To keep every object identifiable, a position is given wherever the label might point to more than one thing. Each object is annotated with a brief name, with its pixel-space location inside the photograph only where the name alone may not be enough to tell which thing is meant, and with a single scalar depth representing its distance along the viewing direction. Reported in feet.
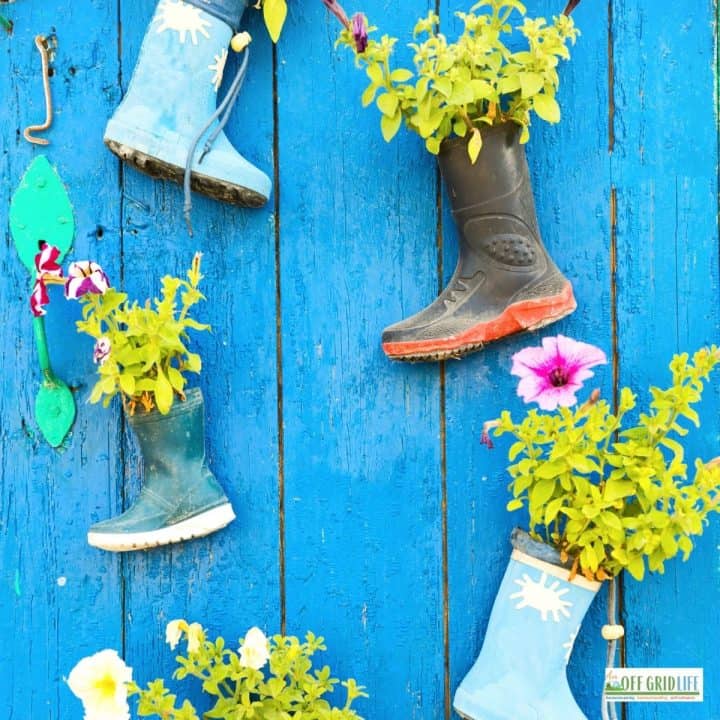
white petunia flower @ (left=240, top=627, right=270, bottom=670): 6.30
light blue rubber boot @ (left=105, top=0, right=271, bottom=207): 6.44
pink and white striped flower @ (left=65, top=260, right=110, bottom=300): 6.27
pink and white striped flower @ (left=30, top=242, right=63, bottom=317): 6.38
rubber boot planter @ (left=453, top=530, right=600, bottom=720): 6.34
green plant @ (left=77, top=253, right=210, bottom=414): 6.31
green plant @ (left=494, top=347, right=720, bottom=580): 6.18
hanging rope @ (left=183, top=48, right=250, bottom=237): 6.44
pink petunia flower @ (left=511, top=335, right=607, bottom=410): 6.16
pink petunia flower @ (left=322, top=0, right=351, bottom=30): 6.34
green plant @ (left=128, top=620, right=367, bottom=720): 6.25
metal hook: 6.64
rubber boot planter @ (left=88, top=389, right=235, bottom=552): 6.42
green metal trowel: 6.64
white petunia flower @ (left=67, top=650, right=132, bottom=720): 6.29
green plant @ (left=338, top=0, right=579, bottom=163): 6.23
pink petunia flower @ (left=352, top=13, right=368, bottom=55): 6.25
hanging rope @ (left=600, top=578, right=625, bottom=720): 6.41
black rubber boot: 6.40
